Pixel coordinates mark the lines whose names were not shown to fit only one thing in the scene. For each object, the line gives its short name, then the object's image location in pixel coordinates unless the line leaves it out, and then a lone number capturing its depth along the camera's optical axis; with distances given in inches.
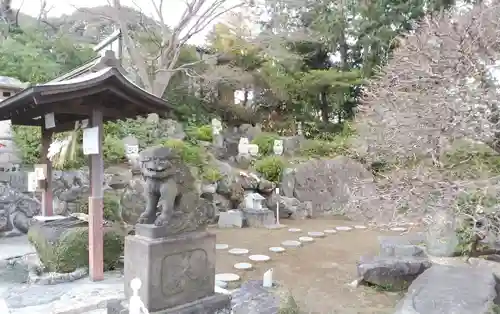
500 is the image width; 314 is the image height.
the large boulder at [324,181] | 484.1
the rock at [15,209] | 322.7
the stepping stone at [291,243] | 313.4
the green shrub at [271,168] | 477.4
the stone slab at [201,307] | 142.6
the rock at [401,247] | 231.0
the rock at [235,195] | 431.5
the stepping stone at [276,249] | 293.9
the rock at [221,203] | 423.2
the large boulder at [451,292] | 142.6
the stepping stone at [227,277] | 222.9
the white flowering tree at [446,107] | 133.8
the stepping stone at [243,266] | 248.8
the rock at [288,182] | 480.1
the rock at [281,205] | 442.0
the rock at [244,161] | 503.9
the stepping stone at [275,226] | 388.5
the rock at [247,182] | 441.0
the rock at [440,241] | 197.0
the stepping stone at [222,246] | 300.5
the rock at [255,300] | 157.1
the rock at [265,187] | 444.8
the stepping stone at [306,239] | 328.5
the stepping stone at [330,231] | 368.4
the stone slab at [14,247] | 258.2
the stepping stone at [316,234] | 350.6
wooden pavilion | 176.1
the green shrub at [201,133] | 521.7
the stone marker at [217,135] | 537.3
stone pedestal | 138.9
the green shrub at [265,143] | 543.8
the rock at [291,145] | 562.8
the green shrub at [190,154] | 425.1
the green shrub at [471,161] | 165.5
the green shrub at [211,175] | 419.8
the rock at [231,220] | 395.5
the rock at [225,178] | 429.1
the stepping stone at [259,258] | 268.9
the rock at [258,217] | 399.2
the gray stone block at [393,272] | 212.5
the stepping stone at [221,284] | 212.4
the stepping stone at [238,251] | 285.4
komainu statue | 145.4
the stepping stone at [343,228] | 382.6
